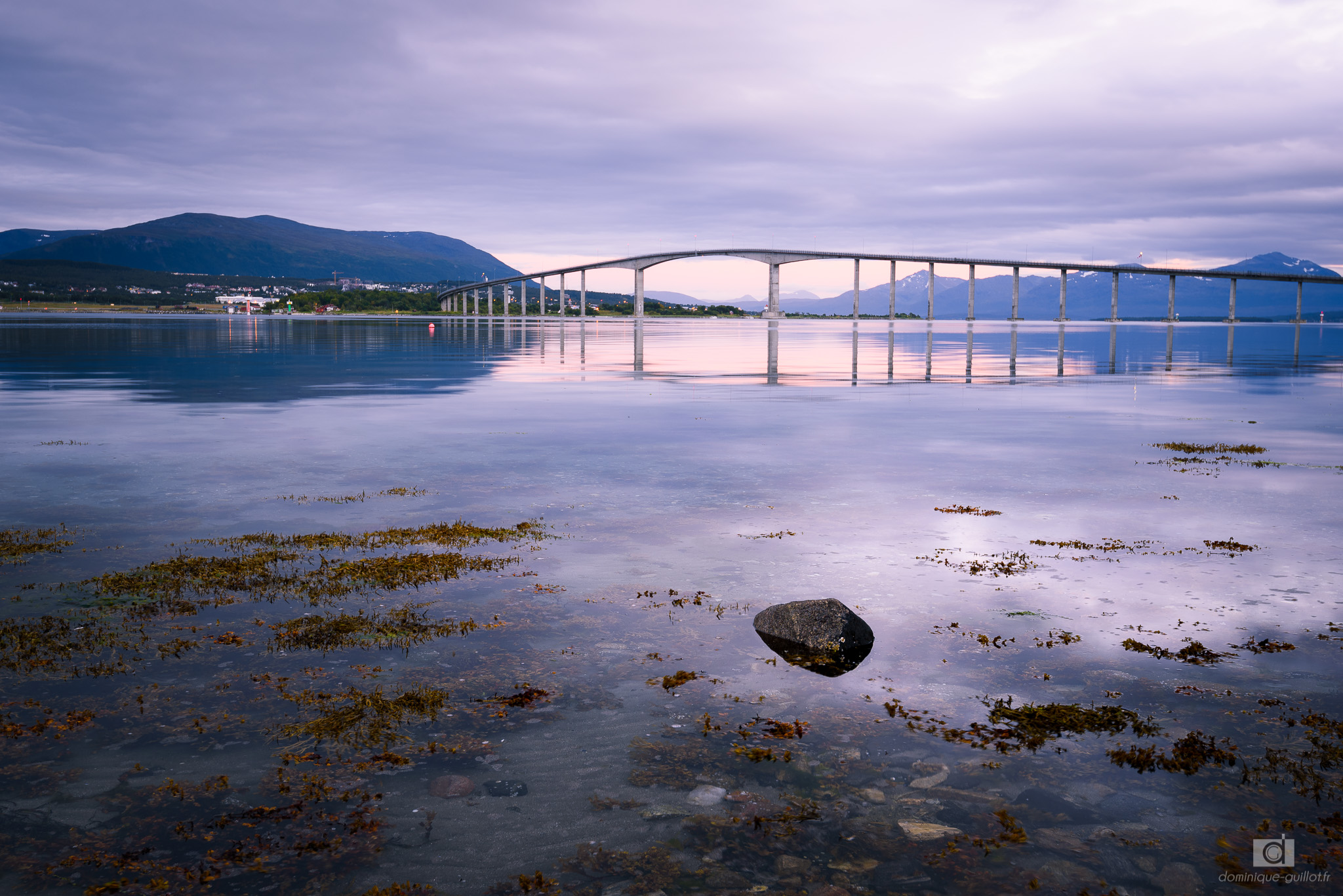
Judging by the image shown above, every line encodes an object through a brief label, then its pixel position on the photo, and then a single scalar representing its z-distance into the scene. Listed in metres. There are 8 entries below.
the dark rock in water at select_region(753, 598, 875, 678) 9.66
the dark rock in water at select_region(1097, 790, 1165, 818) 6.77
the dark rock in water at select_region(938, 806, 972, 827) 6.62
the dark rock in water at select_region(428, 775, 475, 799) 6.96
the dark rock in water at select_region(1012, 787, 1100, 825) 6.73
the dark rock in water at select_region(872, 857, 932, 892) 5.96
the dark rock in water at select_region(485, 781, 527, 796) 6.98
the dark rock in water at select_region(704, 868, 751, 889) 5.96
